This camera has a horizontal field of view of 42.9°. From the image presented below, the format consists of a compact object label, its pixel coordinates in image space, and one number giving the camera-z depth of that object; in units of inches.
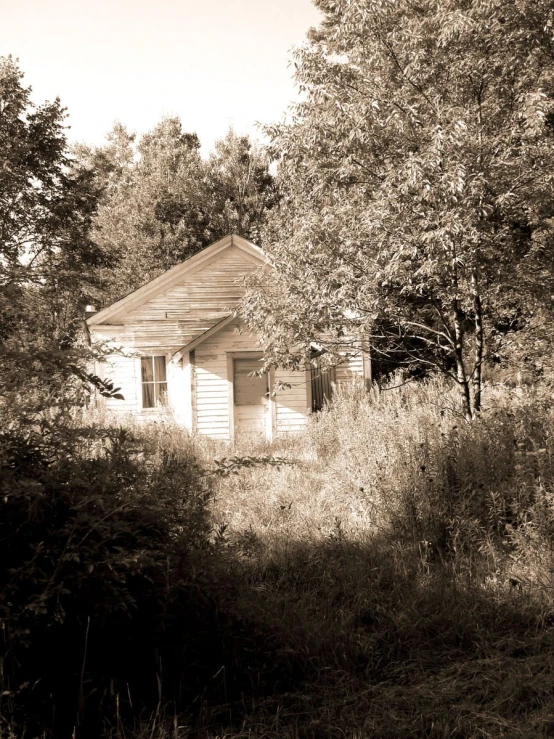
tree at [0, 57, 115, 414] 885.8
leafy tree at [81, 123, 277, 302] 1412.4
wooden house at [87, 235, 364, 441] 681.6
